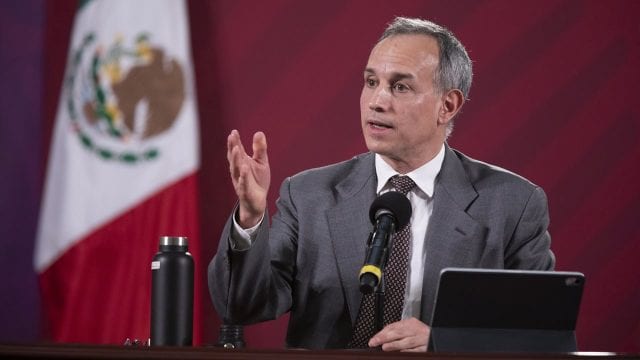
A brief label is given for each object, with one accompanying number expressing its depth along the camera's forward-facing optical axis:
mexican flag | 7.78
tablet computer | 6.17
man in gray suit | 6.84
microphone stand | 6.35
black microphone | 6.18
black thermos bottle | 6.37
